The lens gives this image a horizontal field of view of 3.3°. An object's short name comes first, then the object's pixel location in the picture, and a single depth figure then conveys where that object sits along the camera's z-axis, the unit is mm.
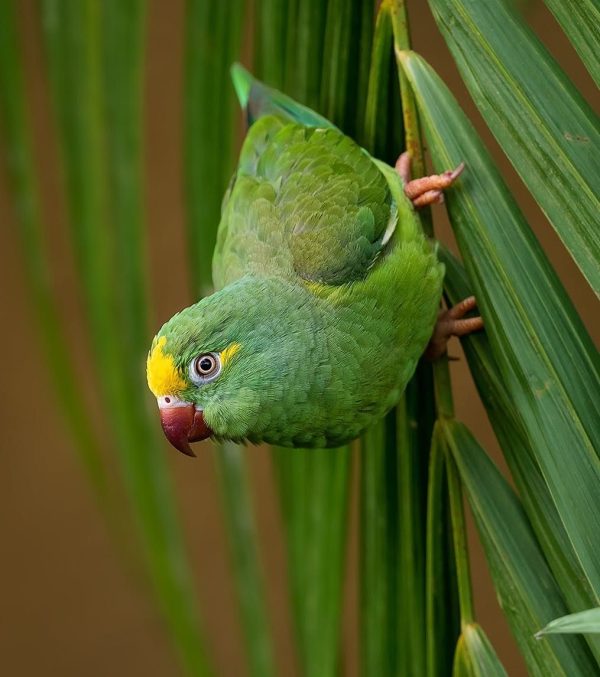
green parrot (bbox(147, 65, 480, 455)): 2462
